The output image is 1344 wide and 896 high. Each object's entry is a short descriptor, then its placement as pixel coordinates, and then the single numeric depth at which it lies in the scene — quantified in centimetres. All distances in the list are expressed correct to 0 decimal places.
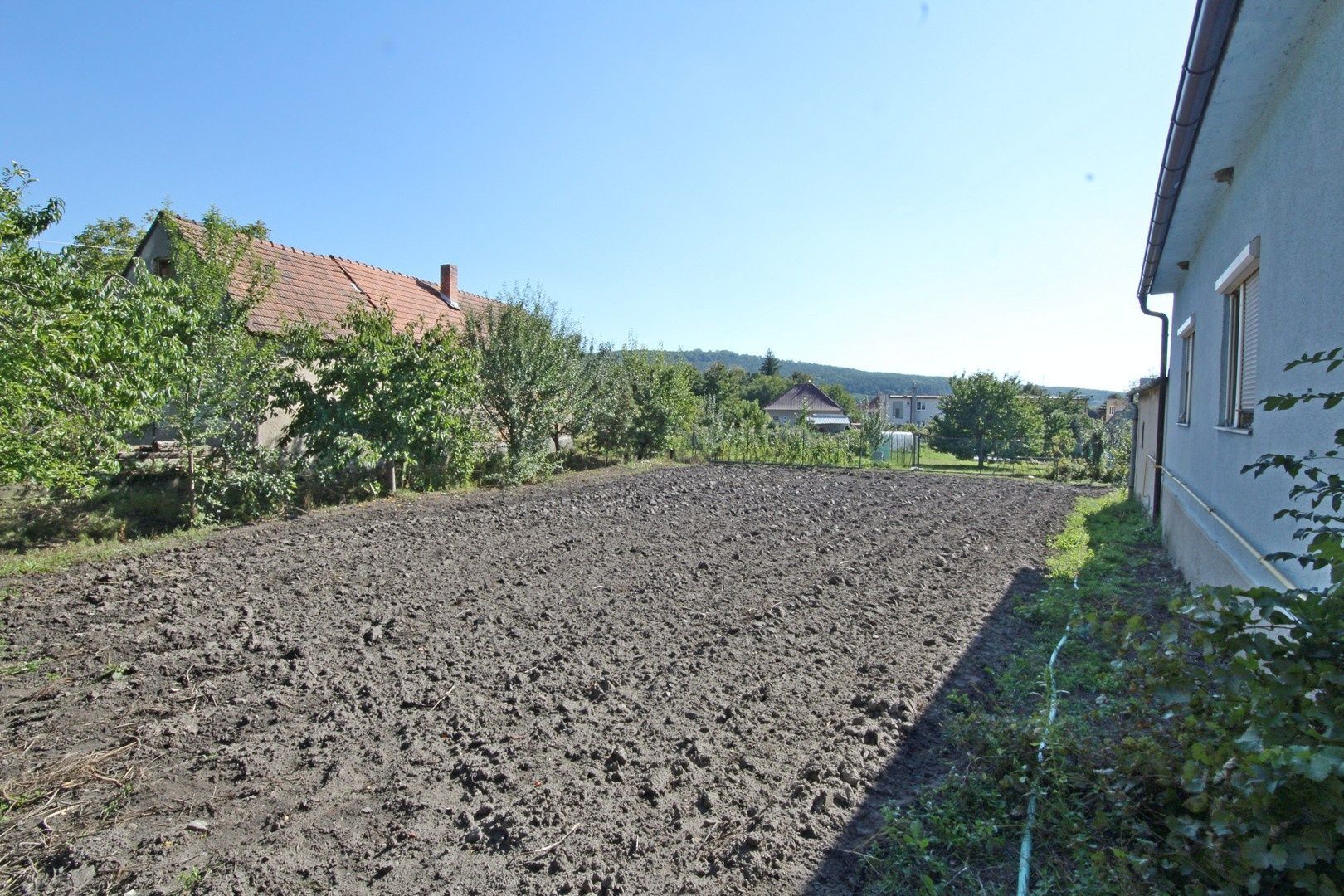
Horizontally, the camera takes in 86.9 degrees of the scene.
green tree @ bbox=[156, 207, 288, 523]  839
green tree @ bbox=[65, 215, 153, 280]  2025
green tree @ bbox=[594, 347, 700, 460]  1800
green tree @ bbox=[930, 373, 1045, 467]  2673
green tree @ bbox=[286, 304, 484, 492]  1012
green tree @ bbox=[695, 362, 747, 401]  5091
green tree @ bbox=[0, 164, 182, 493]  513
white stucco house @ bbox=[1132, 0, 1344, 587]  311
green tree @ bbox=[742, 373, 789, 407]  8300
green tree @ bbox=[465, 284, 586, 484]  1385
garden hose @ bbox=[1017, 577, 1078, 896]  238
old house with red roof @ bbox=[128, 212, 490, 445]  1249
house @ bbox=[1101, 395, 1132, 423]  4029
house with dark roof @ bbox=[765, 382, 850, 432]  6755
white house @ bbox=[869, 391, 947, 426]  9069
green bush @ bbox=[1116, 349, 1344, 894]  144
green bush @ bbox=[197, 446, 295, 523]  877
